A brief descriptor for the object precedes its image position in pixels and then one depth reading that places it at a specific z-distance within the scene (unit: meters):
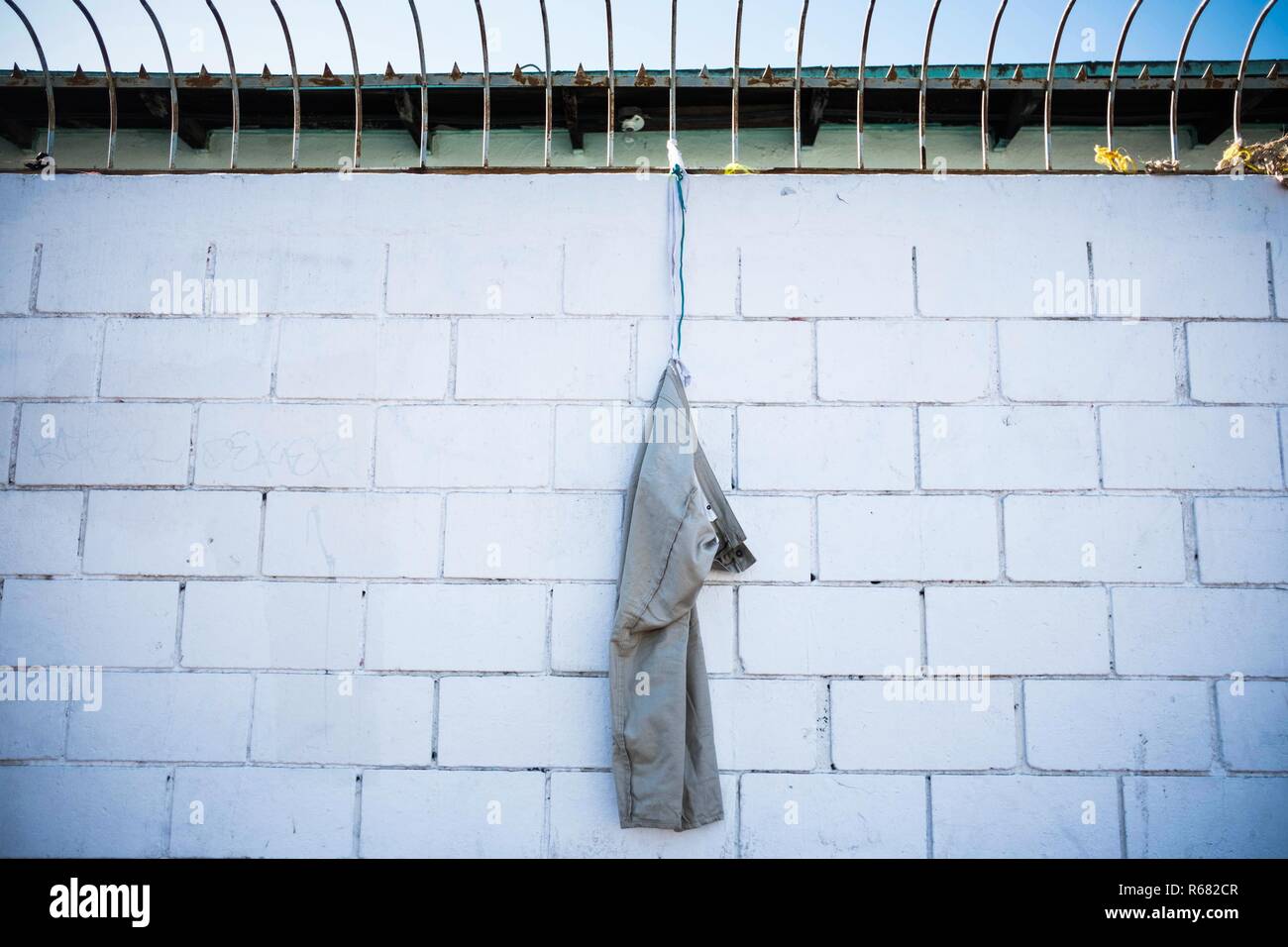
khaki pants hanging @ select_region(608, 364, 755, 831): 2.06
